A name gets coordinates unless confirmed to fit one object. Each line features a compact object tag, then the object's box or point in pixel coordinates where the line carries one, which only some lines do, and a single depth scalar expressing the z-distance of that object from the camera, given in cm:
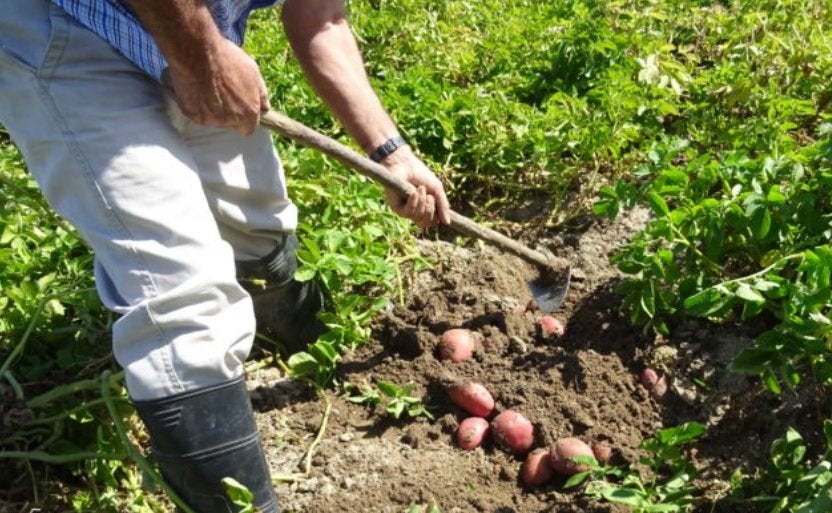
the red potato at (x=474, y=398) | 276
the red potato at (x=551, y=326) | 304
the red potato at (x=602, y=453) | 256
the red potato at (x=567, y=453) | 252
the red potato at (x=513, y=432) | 267
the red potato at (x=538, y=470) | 257
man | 216
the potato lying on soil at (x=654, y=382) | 275
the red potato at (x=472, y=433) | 271
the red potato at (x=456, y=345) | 297
